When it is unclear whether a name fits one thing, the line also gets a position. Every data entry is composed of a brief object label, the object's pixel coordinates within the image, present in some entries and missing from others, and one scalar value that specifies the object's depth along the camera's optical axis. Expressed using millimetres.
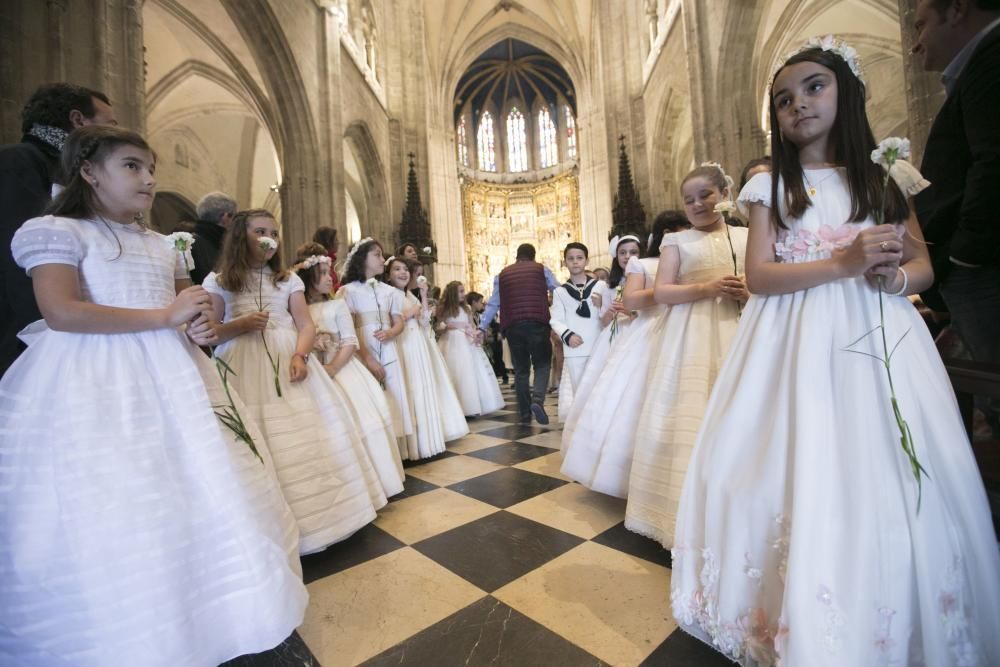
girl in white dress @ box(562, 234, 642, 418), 2889
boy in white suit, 3984
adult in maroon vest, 4793
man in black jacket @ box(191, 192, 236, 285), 2736
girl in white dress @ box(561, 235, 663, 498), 2250
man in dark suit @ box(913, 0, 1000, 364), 1271
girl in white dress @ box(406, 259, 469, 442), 3988
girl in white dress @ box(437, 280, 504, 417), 5492
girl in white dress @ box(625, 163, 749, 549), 1803
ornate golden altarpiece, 26484
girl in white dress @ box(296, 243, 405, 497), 2590
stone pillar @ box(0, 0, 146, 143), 3045
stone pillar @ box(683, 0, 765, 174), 7031
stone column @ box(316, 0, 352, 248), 8680
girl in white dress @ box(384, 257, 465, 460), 3520
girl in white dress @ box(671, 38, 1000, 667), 892
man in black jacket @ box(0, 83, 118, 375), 1541
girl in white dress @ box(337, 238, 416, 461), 3293
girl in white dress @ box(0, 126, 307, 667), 1057
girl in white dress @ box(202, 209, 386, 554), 1928
